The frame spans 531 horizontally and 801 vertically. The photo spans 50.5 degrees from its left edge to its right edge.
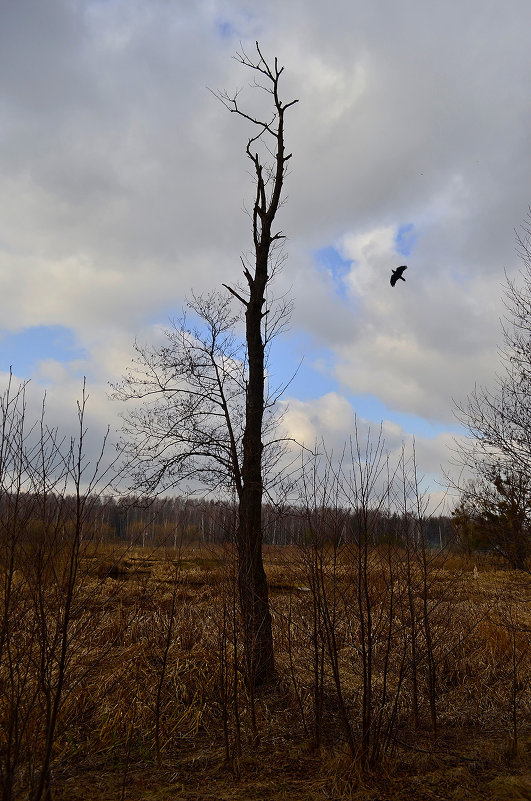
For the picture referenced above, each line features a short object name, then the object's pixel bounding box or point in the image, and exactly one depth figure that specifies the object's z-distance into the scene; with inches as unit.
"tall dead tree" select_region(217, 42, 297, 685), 222.5
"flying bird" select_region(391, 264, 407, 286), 271.0
